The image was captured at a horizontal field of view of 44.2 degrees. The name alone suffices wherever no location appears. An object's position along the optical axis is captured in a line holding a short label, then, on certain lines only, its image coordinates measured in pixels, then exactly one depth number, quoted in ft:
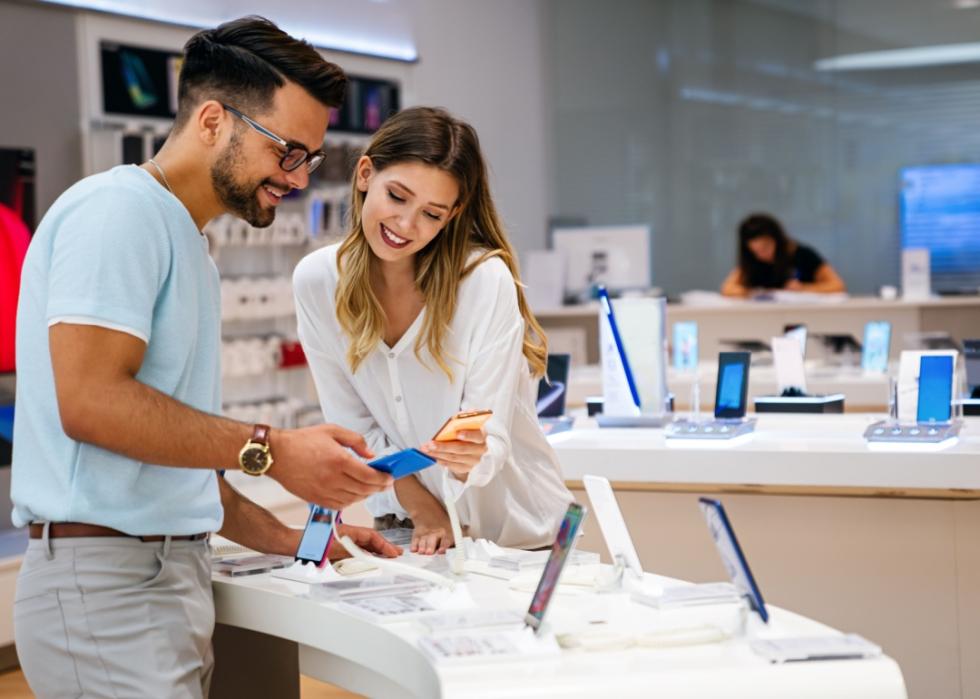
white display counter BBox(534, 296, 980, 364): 25.61
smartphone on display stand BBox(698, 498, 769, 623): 5.30
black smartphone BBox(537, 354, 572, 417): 11.93
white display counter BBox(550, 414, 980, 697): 9.75
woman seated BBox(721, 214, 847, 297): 27.68
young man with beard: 5.24
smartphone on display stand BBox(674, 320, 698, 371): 18.16
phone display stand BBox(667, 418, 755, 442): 10.61
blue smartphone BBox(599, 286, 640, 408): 10.16
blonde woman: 7.50
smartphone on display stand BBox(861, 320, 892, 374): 17.66
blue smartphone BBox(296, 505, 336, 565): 6.84
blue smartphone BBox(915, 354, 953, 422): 10.08
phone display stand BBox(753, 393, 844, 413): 12.62
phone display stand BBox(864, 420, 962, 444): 9.78
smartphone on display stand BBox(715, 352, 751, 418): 10.94
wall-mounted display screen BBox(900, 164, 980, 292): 31.81
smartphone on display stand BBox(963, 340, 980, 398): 11.24
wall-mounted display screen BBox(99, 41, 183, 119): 19.43
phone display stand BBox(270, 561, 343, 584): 6.71
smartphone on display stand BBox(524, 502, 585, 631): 5.49
